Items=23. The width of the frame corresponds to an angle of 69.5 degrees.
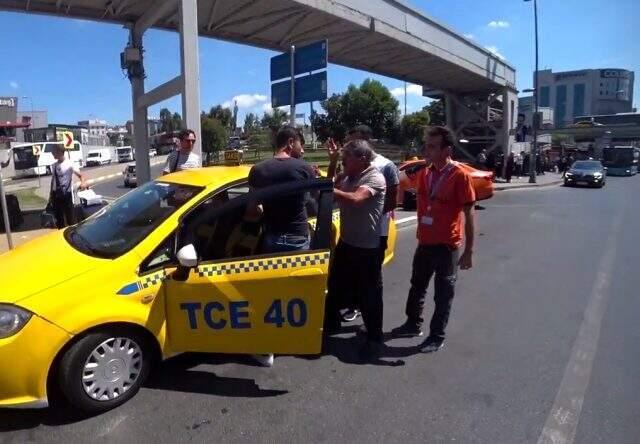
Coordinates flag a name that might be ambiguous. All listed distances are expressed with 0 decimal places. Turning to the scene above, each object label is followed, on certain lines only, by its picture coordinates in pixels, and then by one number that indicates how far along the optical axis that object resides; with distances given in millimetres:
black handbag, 5476
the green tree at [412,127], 51906
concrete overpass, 9180
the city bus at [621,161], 37250
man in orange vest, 3611
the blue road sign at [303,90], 8320
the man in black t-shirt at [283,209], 3279
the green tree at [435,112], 62706
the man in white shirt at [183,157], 5688
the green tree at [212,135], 48281
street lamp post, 25594
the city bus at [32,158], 35125
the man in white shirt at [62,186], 7477
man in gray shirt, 3414
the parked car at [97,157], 54941
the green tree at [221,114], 67012
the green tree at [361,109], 49906
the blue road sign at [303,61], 8242
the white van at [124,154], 60188
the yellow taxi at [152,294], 2604
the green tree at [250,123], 81875
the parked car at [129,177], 26766
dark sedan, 22891
